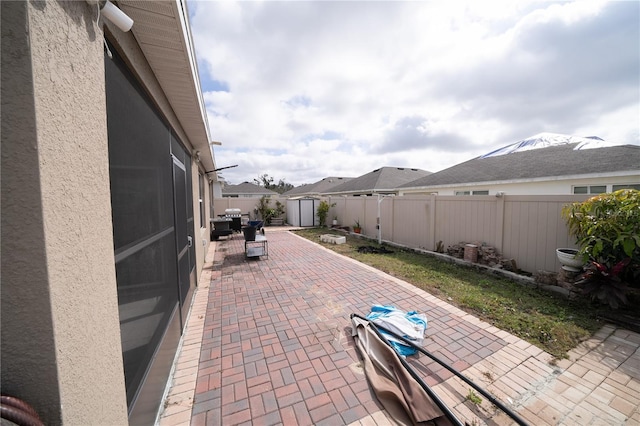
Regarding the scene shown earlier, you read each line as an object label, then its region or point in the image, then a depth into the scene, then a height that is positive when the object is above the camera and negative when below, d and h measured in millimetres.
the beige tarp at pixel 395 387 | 2008 -1868
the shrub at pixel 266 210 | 15727 -472
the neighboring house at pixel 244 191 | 28486 +1680
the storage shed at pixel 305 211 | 15338 -574
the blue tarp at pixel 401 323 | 2857 -1735
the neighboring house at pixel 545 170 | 7895 +1215
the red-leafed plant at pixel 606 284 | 3492 -1401
